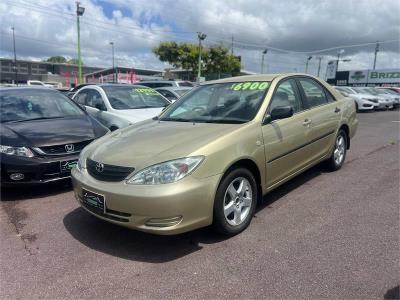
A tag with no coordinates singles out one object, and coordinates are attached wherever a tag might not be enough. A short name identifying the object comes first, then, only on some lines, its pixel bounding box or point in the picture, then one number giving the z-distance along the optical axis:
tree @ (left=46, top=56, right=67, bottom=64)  117.47
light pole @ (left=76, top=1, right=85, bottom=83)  20.34
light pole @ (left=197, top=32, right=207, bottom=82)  31.00
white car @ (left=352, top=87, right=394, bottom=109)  21.18
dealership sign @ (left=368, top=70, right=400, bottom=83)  43.03
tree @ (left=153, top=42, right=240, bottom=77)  42.53
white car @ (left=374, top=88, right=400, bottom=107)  22.77
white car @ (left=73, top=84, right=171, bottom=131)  7.27
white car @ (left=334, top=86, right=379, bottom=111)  20.27
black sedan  4.74
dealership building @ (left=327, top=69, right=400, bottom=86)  43.31
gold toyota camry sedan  3.11
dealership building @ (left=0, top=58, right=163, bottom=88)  67.81
